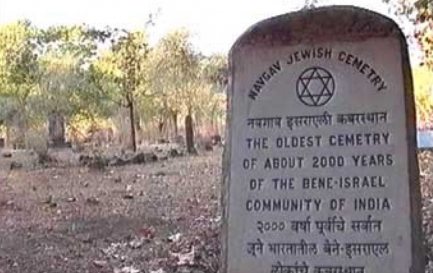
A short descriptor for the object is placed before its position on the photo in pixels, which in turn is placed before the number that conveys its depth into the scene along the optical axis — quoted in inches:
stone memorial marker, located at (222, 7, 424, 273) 142.3
